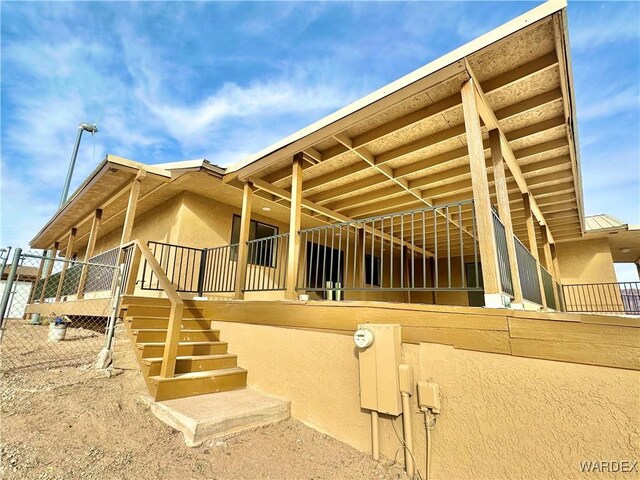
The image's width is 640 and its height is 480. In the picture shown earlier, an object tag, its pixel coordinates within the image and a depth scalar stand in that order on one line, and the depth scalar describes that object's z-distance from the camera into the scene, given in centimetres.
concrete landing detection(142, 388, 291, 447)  250
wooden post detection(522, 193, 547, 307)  512
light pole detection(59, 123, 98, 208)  2130
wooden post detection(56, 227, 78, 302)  949
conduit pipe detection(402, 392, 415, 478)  215
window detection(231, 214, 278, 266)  753
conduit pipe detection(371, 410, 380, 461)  233
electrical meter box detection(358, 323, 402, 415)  225
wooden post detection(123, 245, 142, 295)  436
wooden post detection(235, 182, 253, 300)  485
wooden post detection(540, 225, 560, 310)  689
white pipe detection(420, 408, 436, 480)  209
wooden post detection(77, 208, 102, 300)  644
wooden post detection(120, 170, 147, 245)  543
